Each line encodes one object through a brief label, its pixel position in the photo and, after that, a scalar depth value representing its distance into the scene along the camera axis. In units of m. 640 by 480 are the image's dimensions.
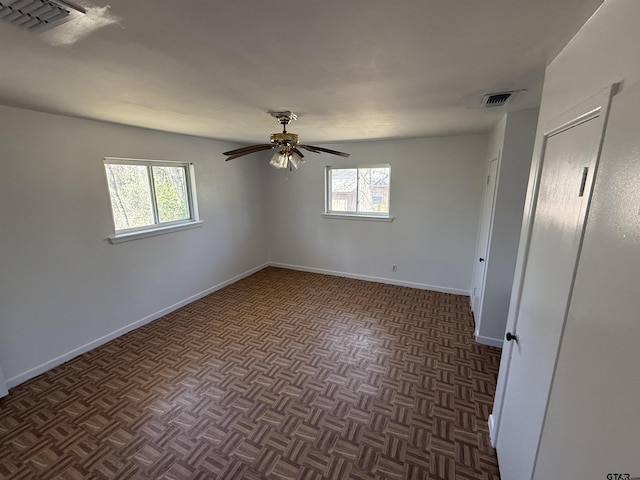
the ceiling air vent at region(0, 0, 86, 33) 0.89
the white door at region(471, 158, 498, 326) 2.96
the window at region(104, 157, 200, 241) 3.16
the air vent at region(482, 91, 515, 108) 1.89
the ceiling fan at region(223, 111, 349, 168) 2.30
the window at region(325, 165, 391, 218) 4.55
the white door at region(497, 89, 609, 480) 0.99
